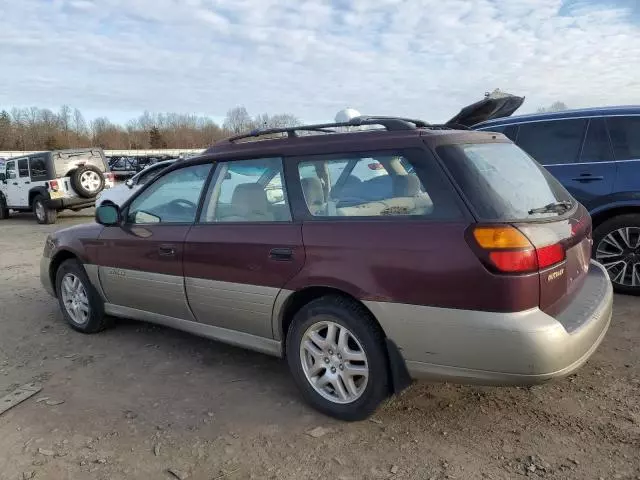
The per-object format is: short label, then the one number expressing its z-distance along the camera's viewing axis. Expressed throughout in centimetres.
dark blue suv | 506
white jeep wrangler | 1405
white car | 1111
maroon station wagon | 257
